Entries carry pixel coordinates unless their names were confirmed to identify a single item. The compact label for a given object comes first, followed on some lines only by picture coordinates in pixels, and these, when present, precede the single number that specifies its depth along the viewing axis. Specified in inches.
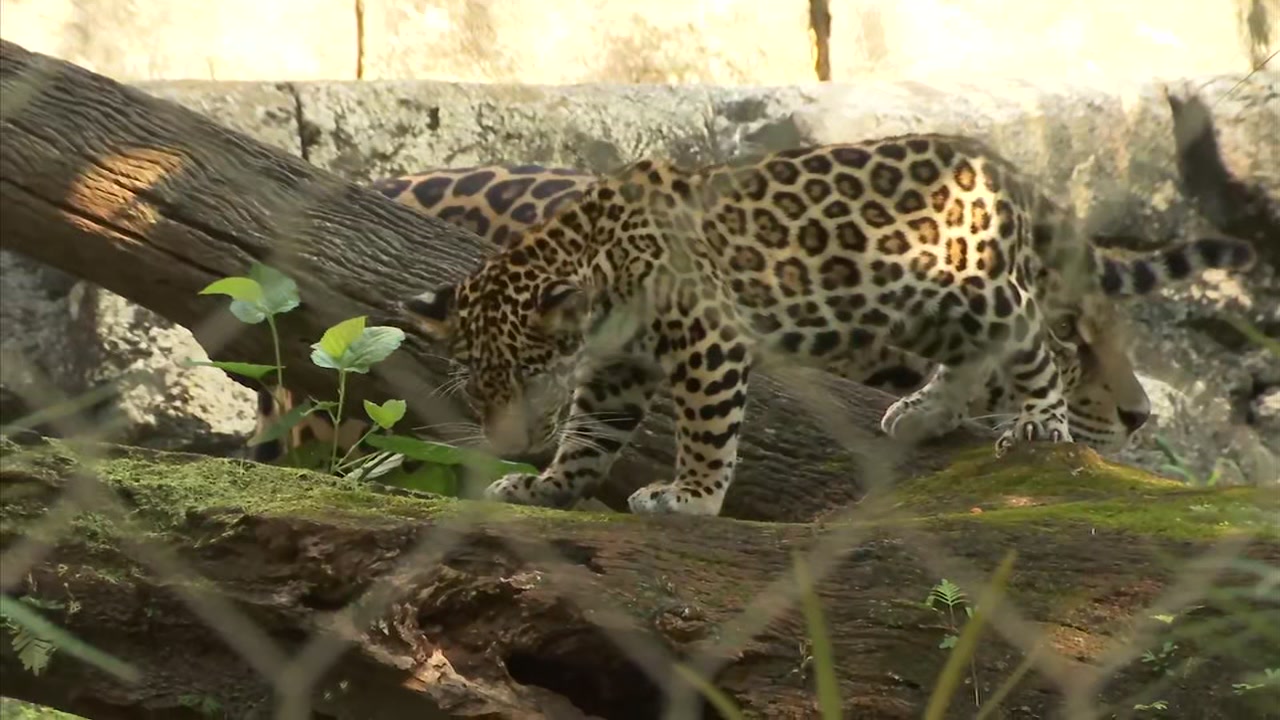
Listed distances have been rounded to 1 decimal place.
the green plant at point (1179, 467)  686.2
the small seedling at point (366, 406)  646.7
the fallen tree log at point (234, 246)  662.0
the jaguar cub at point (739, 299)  652.4
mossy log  622.3
